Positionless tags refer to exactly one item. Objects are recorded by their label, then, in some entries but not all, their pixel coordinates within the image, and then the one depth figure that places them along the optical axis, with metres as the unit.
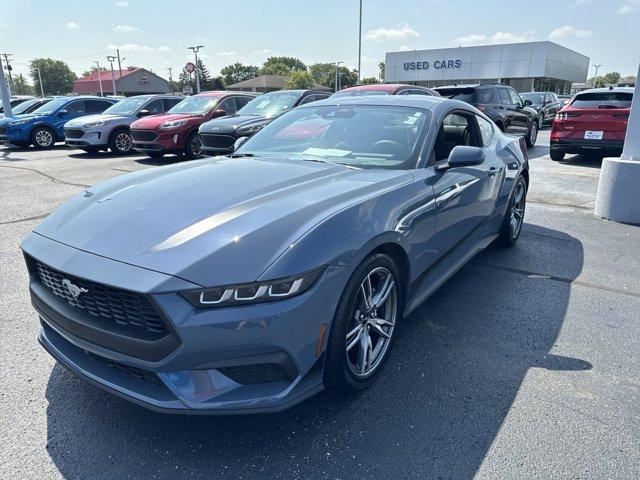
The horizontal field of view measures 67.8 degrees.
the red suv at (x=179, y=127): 10.79
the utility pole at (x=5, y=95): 14.88
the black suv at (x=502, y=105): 12.41
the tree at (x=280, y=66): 121.18
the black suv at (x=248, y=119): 9.44
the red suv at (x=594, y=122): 9.49
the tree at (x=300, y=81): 77.76
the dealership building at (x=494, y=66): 40.81
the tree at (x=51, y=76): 110.69
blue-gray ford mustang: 1.90
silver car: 12.33
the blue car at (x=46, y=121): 13.97
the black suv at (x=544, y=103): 18.39
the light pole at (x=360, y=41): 33.31
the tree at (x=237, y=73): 126.81
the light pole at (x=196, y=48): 40.53
